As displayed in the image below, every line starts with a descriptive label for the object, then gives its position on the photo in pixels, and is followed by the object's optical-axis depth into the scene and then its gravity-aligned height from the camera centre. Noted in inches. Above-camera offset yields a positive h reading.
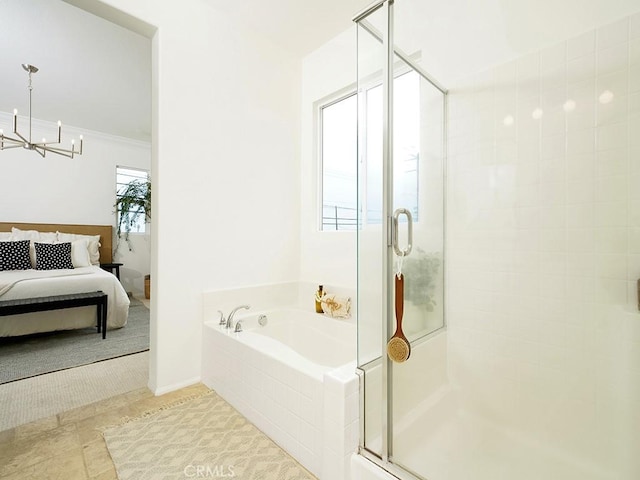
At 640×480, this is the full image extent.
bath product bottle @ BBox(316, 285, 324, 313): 99.7 -19.2
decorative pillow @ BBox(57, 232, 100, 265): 181.5 -1.5
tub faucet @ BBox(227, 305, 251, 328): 81.5 -21.3
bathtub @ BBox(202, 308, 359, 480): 49.7 -29.5
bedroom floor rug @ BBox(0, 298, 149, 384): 94.3 -38.8
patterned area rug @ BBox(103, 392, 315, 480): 53.0 -39.2
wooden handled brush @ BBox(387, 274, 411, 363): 49.8 -16.4
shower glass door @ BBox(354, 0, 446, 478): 50.0 -1.4
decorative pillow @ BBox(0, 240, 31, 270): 144.6 -8.1
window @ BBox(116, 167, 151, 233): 208.7 +25.7
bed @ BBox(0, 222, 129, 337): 116.4 -19.9
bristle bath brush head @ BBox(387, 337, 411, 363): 49.8 -17.5
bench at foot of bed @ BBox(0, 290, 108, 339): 106.8 -23.5
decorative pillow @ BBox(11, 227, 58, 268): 157.9 +1.3
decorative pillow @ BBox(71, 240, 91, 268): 169.9 -8.7
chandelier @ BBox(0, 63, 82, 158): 124.6 +52.1
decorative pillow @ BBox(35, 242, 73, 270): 155.1 -9.1
